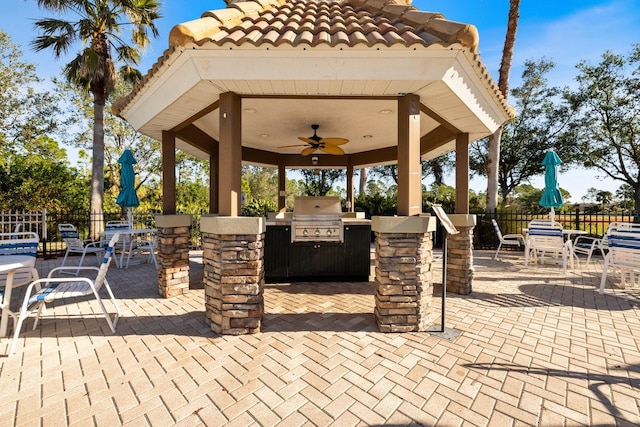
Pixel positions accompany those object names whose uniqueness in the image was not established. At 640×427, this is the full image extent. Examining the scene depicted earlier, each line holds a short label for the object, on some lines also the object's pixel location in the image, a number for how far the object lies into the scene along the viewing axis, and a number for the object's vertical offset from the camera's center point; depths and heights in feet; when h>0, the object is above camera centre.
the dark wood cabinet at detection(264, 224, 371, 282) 17.46 -2.73
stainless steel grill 17.08 -0.84
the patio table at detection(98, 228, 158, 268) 21.05 -1.89
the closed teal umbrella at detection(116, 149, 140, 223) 23.48 +2.80
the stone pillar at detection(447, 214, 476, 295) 15.44 -2.47
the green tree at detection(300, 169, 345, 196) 73.10 +10.04
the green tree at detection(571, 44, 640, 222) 43.57 +16.34
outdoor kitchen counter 17.20 -0.46
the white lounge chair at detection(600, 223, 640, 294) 14.32 -2.11
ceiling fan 18.95 +5.04
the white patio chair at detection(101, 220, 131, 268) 22.40 -1.92
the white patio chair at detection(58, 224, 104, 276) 21.77 -1.89
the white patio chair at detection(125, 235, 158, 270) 21.59 -2.81
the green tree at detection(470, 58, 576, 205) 50.16 +16.28
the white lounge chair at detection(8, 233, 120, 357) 8.93 -2.80
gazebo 9.38 +5.30
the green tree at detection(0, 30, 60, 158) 47.50 +20.71
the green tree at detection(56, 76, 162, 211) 54.70 +16.26
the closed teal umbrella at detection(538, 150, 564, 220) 24.25 +2.67
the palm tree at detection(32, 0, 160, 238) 29.66 +20.12
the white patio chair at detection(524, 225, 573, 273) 20.52 -2.14
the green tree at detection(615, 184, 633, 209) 56.90 +3.91
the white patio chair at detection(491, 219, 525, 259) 25.77 -2.68
